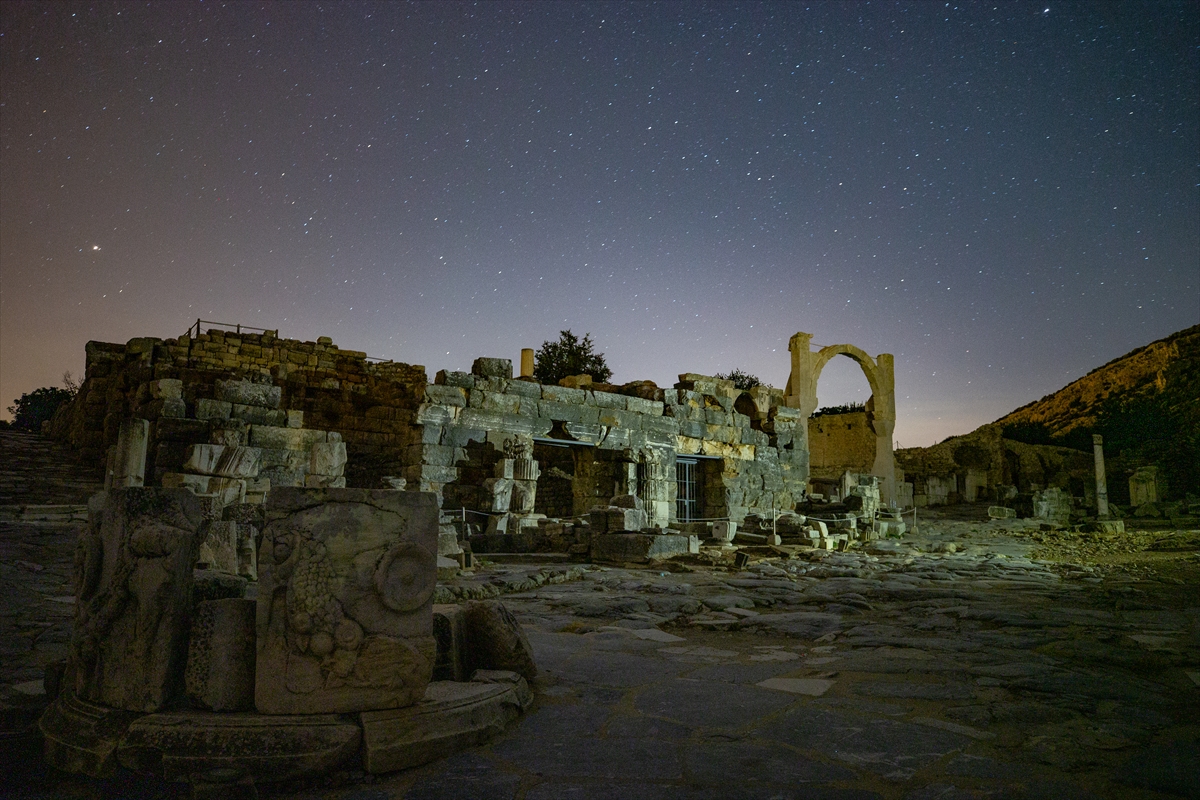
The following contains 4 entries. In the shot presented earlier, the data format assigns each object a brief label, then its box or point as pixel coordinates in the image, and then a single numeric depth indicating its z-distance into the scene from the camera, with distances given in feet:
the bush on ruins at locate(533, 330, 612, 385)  110.01
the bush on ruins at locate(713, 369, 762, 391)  145.28
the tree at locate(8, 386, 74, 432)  77.61
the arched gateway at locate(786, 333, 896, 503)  88.99
